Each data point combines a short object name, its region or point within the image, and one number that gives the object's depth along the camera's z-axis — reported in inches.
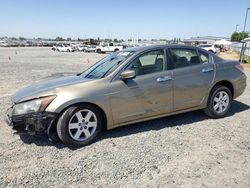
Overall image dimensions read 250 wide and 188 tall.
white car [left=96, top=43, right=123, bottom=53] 1258.7
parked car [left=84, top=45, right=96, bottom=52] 1366.0
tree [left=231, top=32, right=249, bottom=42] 2437.9
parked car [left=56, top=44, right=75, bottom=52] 1441.2
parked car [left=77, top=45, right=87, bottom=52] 1438.1
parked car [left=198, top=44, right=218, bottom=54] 1067.1
